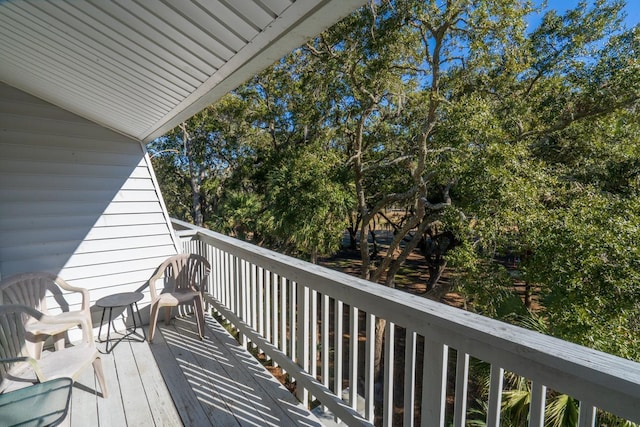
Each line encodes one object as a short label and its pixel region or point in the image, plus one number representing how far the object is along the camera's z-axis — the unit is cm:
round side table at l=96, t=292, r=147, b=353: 304
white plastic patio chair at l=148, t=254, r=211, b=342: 329
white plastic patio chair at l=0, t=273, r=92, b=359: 254
